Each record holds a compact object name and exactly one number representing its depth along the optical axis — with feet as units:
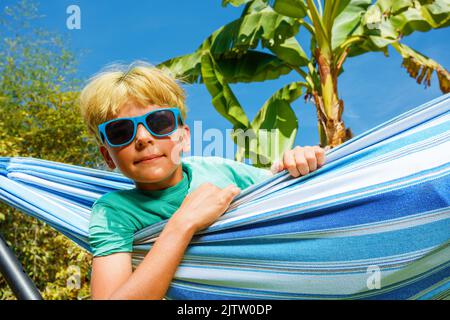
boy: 3.27
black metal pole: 3.05
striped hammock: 2.99
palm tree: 16.94
